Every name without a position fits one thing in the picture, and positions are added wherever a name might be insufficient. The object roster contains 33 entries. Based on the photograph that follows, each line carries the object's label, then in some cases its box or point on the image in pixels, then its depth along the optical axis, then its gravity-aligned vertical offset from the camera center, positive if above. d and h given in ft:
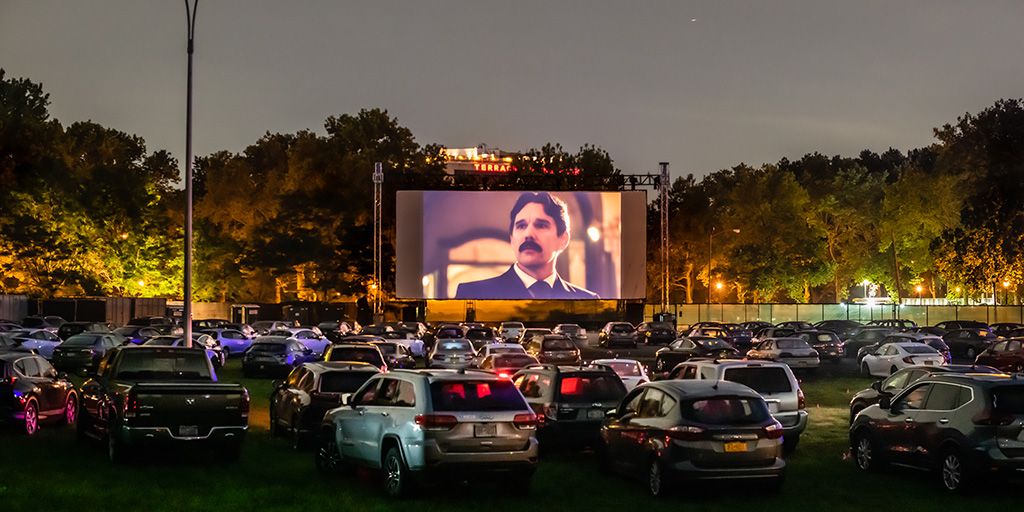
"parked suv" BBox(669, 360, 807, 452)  64.36 -5.17
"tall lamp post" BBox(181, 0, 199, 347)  96.84 +7.94
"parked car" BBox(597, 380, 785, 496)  47.52 -5.88
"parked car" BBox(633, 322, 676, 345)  225.15 -7.50
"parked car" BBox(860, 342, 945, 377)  120.01 -6.62
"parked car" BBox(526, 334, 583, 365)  130.62 -6.30
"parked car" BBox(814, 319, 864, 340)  202.59 -5.83
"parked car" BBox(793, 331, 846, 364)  157.79 -6.69
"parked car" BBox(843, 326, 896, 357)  175.46 -6.72
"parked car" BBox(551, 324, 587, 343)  219.20 -6.76
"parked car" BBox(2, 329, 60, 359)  140.56 -5.41
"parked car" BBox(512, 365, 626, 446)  62.90 -5.78
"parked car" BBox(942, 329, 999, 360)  176.04 -7.10
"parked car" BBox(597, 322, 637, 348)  207.31 -7.09
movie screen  237.04 +10.05
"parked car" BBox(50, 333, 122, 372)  131.75 -6.26
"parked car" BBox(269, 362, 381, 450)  64.28 -5.40
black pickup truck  55.77 -5.77
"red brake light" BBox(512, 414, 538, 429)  47.88 -5.19
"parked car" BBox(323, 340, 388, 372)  94.73 -4.75
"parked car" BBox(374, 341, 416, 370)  133.15 -6.83
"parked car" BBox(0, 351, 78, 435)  68.13 -5.86
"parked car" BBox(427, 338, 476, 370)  120.88 -6.12
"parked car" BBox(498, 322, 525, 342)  199.38 -6.16
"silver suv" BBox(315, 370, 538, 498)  46.44 -5.47
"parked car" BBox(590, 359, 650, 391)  85.87 -5.74
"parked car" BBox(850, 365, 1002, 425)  70.74 -5.61
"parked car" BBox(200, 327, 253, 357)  177.78 -6.70
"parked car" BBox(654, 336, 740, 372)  142.00 -6.95
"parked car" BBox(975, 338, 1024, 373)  127.54 -6.88
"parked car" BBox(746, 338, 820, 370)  130.11 -6.50
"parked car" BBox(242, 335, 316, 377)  131.23 -7.04
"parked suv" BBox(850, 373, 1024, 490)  48.70 -5.97
